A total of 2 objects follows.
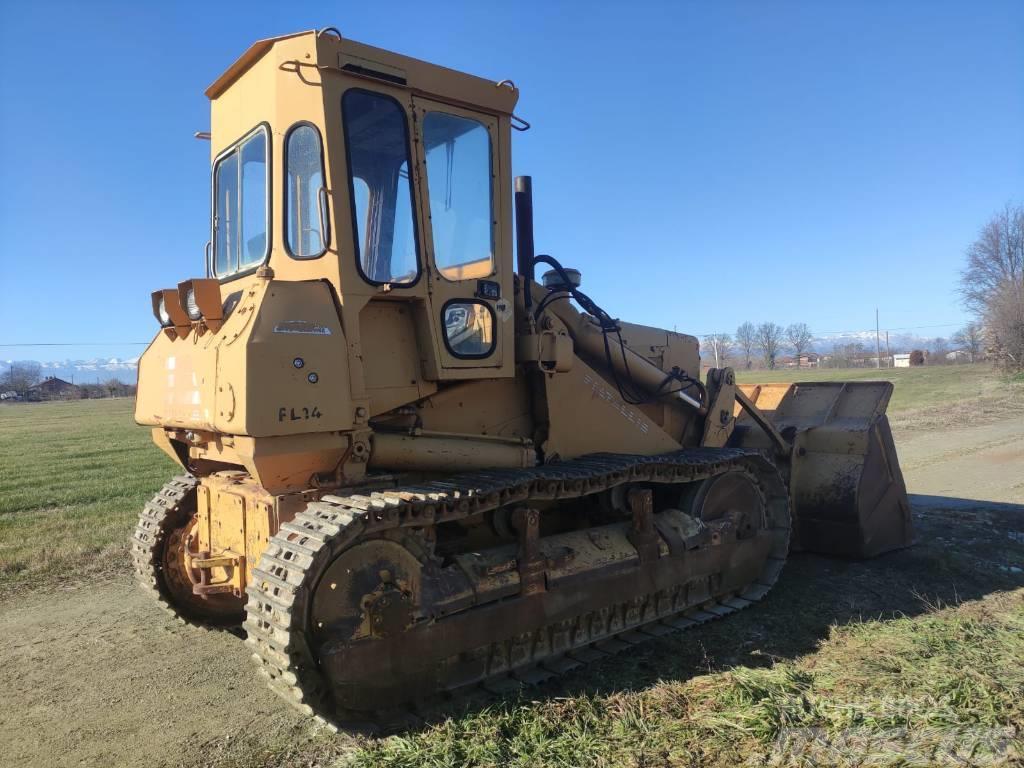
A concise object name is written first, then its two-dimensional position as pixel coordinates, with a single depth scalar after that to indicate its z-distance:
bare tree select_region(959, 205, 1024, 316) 45.38
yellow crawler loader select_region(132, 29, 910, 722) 3.94
